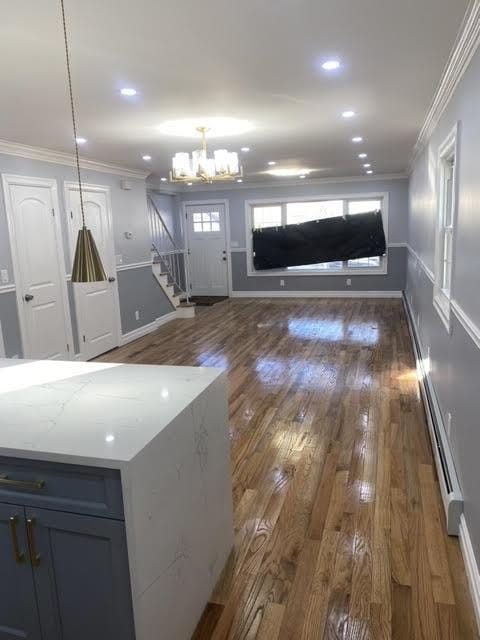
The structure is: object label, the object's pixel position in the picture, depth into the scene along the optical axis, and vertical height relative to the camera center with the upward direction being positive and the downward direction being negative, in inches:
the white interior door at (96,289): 221.6 -22.5
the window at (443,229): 143.2 -0.1
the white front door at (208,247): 399.2 -7.5
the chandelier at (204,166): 170.9 +26.3
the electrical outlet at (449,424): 108.1 -45.3
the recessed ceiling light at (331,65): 104.9 +37.7
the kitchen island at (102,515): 55.1 -33.4
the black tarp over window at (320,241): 363.1 -6.0
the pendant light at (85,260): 82.4 -2.8
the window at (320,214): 368.2 +16.2
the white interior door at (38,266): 187.3 -8.5
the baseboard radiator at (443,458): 89.9 -52.1
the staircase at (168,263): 315.3 -17.1
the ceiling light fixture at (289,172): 297.0 +41.3
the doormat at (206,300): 376.1 -50.4
